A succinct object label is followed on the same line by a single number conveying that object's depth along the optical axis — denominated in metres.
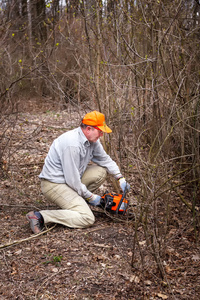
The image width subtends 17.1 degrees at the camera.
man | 7.87
